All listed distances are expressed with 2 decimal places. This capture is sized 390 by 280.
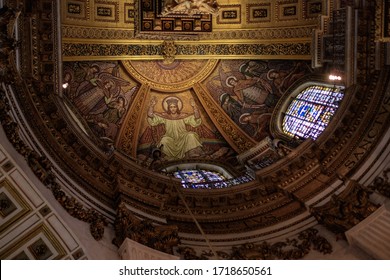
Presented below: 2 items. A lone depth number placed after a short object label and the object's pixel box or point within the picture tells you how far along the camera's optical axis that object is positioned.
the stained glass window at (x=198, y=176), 17.91
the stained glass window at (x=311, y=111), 17.61
